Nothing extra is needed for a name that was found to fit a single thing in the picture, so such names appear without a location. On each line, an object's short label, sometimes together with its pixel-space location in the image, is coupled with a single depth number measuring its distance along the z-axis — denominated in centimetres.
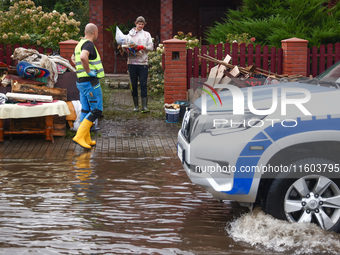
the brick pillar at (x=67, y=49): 1315
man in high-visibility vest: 1027
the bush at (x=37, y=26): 1488
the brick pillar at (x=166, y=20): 2114
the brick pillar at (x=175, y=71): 1365
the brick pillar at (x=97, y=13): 2114
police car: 565
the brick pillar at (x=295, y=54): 1387
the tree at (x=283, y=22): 1575
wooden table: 1064
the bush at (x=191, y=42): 1648
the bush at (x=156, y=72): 1723
